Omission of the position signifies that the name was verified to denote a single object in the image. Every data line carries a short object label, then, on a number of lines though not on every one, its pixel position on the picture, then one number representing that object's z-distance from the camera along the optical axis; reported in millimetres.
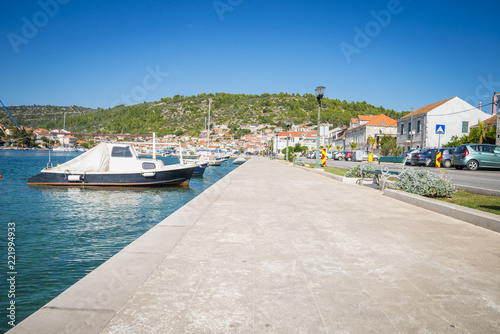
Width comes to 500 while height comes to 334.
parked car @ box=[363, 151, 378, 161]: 45991
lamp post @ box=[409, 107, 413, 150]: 48081
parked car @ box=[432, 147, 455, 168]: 25734
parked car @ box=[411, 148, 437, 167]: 27000
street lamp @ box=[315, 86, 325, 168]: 21453
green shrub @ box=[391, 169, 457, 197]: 8758
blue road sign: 26922
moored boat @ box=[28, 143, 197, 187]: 19500
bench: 10573
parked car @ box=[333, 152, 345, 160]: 51575
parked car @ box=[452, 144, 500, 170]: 21688
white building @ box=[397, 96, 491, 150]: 47625
